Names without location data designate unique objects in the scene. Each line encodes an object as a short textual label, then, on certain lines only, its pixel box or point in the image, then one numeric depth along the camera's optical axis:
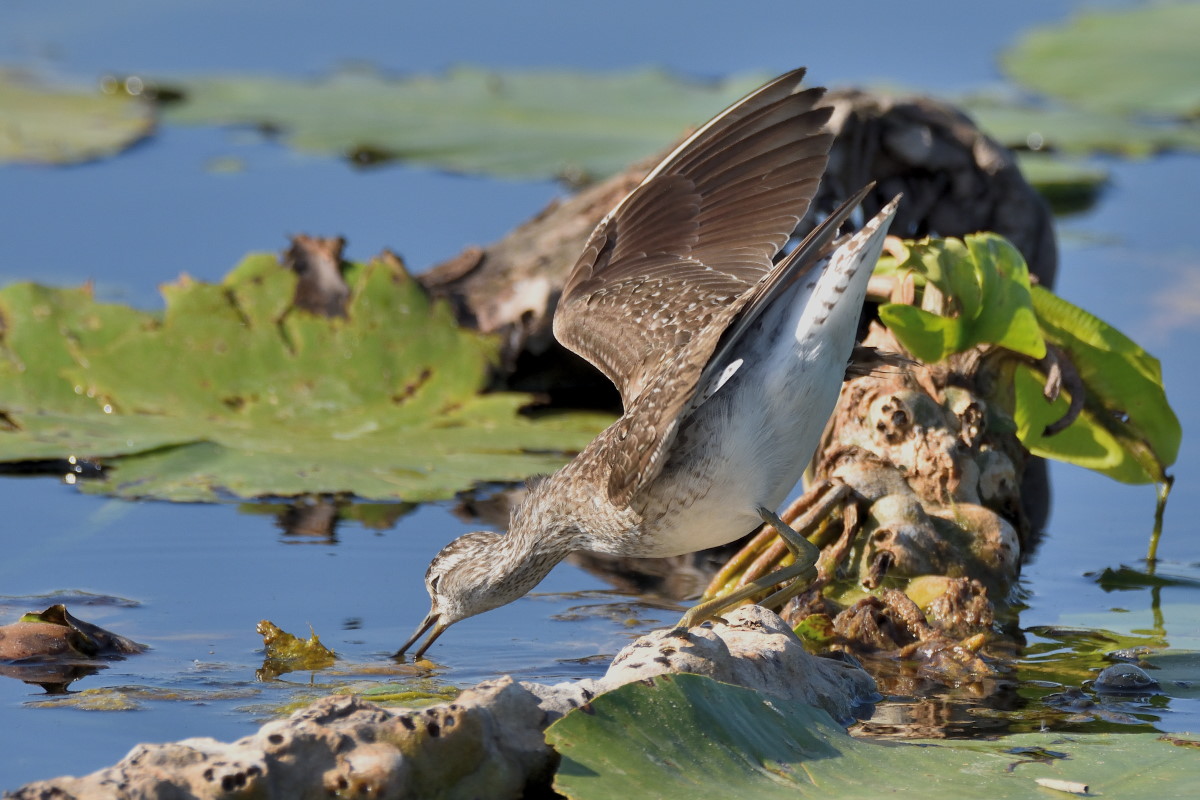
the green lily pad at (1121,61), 24.11
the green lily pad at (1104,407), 11.27
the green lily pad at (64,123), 21.74
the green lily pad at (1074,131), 22.19
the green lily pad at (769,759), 7.12
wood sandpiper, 9.02
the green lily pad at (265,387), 13.20
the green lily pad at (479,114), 21.41
